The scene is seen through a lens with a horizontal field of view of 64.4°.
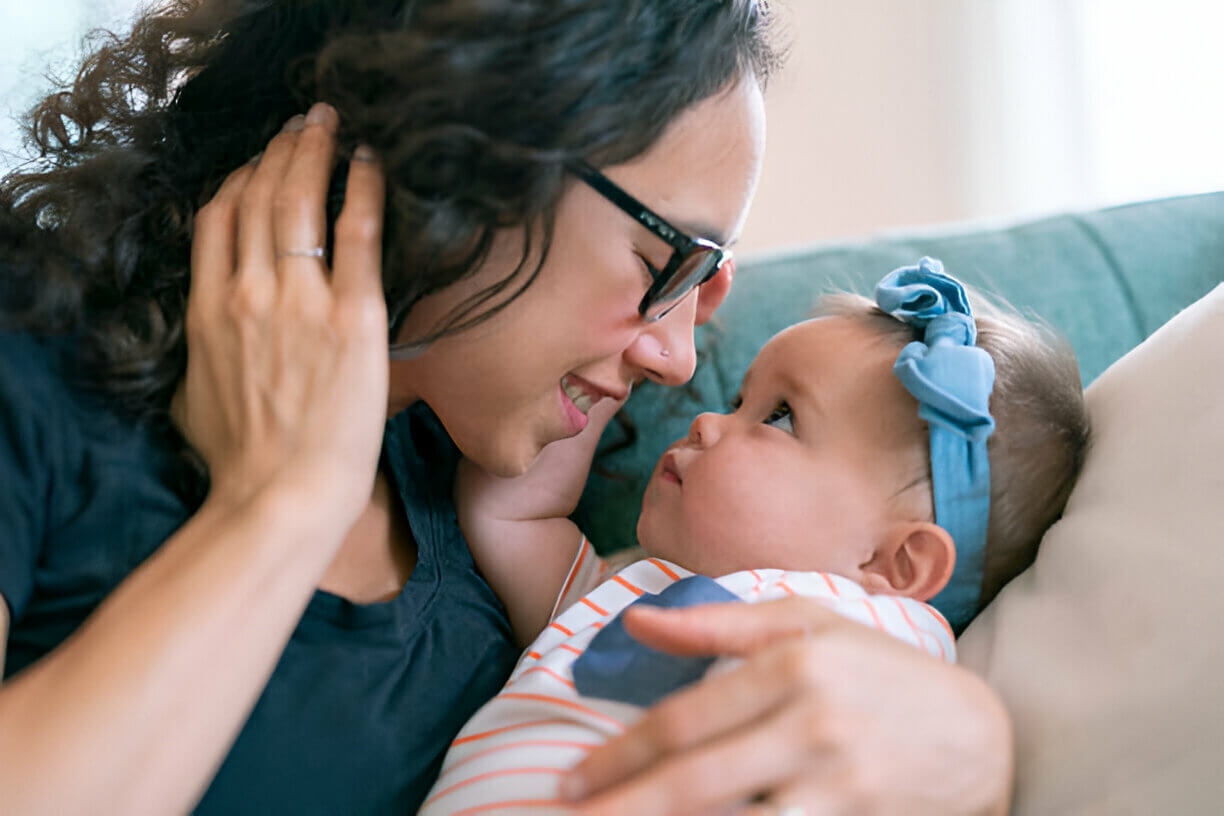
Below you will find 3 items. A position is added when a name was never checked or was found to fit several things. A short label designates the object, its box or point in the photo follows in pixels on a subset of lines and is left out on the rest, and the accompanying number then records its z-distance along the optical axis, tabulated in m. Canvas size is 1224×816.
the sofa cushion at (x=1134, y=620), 0.85
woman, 0.77
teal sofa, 1.59
